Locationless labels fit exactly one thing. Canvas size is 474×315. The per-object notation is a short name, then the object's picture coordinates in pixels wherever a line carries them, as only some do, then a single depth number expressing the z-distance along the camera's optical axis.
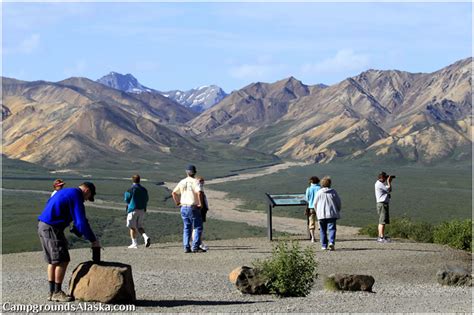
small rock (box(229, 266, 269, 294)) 15.75
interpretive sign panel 25.23
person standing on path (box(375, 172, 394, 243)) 23.72
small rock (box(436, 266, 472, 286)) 17.86
